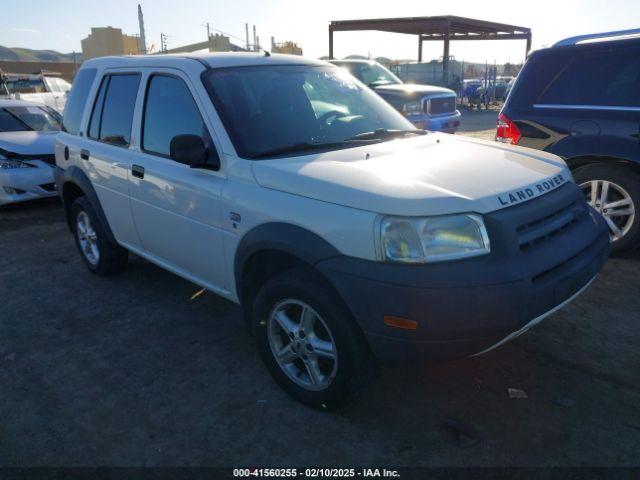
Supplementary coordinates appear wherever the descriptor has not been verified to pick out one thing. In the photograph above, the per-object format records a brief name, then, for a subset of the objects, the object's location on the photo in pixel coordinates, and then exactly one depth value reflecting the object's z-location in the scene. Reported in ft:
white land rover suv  8.13
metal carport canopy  68.64
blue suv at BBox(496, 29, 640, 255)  15.69
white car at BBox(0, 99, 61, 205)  24.82
